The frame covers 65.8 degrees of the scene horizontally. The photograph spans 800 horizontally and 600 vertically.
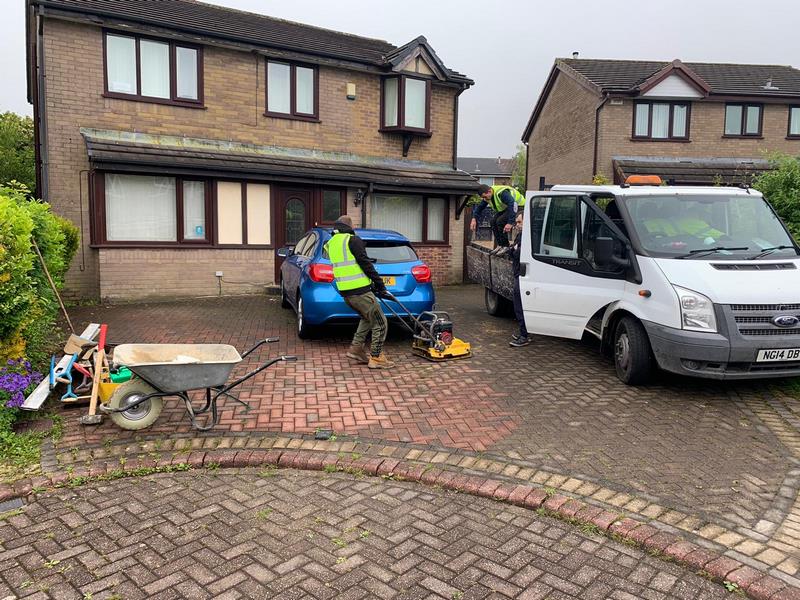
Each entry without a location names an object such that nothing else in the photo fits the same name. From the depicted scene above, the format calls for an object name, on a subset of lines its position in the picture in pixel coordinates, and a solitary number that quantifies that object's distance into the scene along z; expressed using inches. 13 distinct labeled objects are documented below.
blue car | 324.5
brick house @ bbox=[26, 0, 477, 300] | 486.3
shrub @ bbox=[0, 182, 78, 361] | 206.1
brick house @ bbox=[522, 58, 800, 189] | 831.7
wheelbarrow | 185.8
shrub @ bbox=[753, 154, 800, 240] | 340.5
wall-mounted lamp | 595.2
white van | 222.5
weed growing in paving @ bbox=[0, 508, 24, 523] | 149.3
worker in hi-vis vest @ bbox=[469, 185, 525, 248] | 416.5
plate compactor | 302.5
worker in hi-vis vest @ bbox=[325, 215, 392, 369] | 283.3
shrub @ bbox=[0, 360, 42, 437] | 198.4
